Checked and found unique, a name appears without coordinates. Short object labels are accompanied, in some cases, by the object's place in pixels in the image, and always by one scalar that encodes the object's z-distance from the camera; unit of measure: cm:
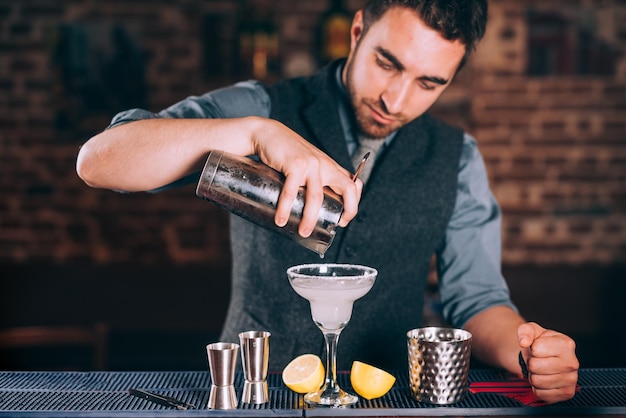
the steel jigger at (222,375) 120
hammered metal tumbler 122
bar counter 119
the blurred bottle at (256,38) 364
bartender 166
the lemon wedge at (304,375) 126
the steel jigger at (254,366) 123
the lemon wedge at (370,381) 125
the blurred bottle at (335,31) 359
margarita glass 122
